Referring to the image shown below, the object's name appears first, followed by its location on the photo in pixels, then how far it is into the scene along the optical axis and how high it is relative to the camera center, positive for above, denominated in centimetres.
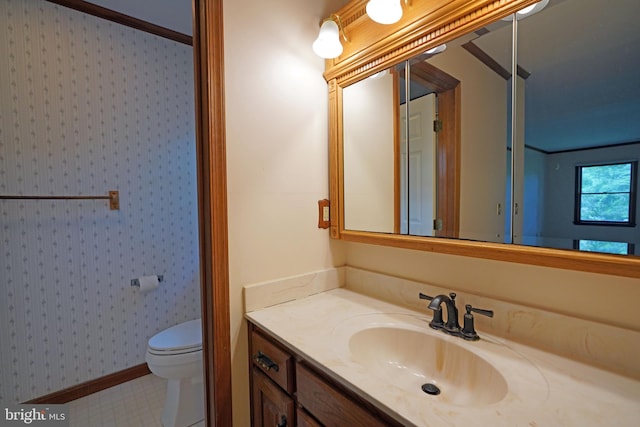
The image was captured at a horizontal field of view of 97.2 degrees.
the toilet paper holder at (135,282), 189 -50
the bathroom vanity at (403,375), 56 -41
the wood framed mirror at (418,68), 72 +52
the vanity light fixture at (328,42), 110 +64
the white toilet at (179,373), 152 -91
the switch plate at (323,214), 130 -4
